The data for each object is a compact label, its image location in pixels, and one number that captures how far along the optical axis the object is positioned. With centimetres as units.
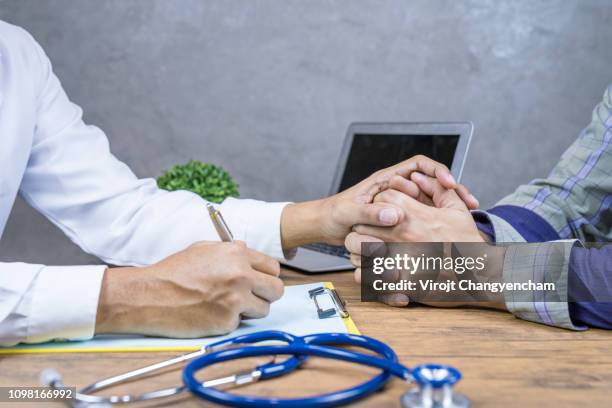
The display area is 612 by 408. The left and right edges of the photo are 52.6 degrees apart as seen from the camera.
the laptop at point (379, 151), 130
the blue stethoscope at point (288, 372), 49
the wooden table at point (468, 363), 54
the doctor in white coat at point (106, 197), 109
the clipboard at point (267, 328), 69
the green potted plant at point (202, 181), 148
